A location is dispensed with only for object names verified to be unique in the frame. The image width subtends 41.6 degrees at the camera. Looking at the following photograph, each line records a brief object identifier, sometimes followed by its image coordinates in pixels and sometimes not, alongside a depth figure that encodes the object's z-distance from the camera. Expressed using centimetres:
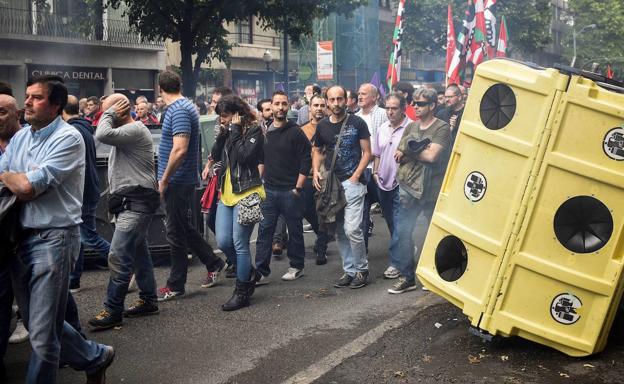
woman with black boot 674
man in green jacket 723
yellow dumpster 486
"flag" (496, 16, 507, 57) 1567
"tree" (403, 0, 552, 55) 4022
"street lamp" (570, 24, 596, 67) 5897
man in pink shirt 770
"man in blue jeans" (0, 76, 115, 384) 417
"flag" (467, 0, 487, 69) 1449
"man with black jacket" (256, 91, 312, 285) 756
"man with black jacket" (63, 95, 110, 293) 739
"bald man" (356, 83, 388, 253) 846
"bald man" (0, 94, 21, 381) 464
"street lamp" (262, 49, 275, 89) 3008
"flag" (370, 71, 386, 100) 1642
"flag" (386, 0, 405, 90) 1463
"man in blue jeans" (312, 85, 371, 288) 750
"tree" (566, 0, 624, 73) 6066
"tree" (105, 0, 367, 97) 2084
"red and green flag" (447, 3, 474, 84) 1413
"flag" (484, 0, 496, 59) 1495
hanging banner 2388
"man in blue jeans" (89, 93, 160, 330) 611
